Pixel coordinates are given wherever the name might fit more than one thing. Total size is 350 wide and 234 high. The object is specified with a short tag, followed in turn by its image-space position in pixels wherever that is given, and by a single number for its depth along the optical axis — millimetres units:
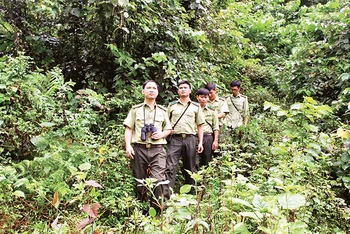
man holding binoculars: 4055
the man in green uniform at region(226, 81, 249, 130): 5945
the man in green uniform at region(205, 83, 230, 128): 5586
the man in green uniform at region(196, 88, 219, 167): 5094
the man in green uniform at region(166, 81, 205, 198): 4551
